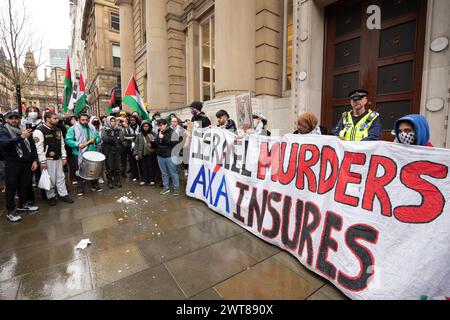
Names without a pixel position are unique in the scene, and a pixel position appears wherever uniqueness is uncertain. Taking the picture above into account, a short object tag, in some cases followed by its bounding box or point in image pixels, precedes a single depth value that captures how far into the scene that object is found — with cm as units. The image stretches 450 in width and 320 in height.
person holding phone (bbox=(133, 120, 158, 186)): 676
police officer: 358
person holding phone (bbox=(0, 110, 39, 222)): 434
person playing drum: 617
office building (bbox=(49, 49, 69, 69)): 9788
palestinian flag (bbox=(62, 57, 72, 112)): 1067
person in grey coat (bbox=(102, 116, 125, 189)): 661
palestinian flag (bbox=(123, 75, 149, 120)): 811
